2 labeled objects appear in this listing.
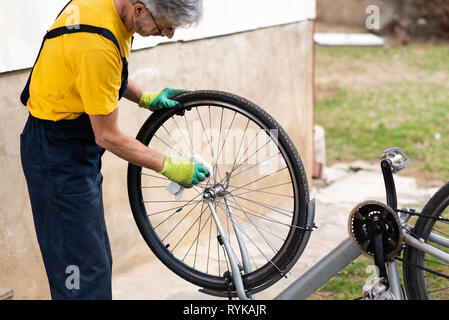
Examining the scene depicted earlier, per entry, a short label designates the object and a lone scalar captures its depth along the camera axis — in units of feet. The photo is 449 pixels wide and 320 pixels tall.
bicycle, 8.16
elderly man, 7.35
